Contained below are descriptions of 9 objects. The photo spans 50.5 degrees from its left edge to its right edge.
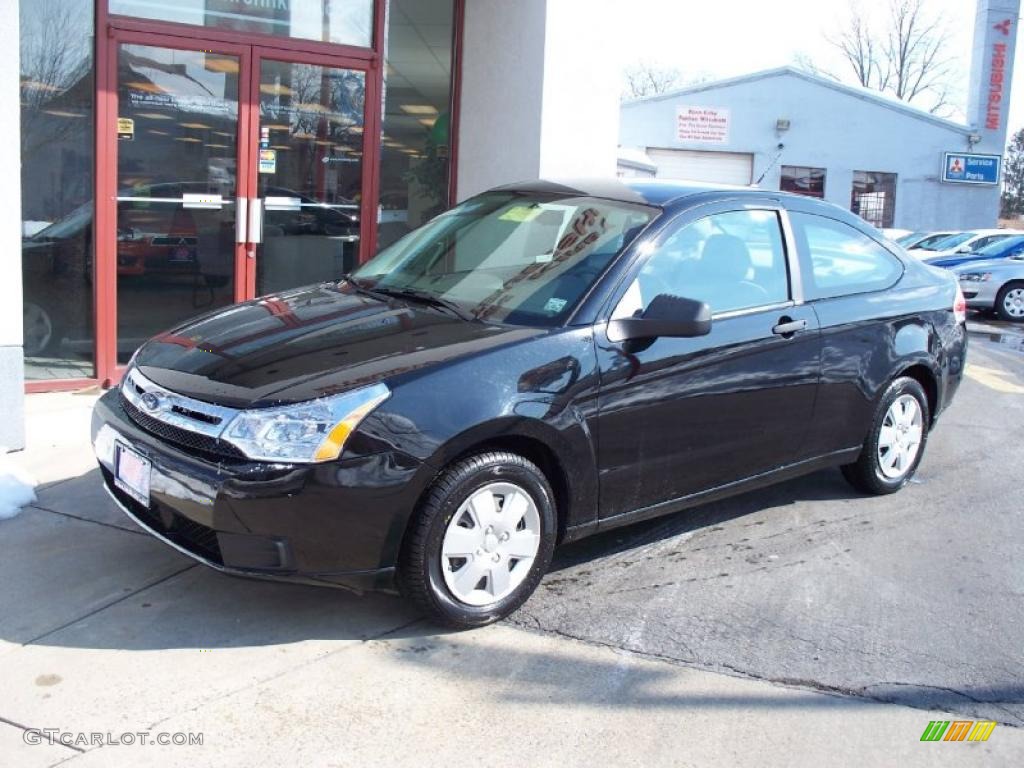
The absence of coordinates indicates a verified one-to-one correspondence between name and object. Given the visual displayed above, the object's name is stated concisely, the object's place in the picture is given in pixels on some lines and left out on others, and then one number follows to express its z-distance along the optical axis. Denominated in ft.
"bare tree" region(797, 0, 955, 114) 179.83
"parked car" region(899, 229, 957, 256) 75.52
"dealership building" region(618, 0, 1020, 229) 108.06
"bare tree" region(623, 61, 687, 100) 216.33
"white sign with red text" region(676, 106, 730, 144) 108.68
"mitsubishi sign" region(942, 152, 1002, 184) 107.55
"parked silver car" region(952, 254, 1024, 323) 57.06
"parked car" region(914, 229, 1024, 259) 65.82
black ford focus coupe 12.19
